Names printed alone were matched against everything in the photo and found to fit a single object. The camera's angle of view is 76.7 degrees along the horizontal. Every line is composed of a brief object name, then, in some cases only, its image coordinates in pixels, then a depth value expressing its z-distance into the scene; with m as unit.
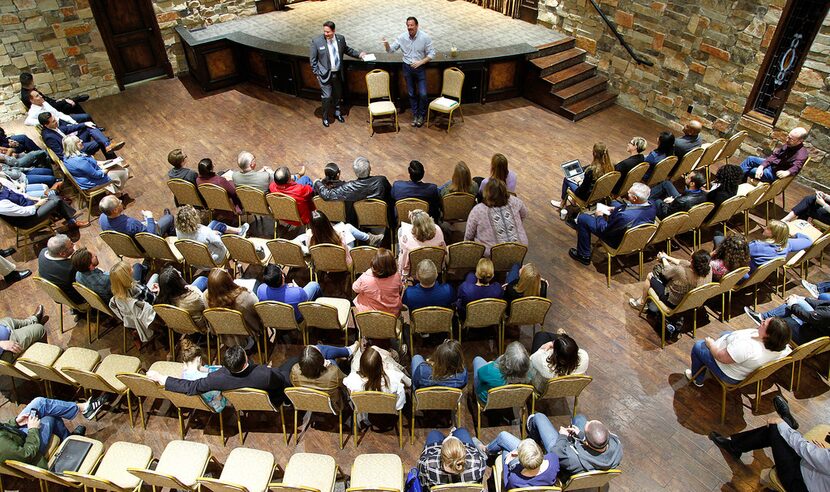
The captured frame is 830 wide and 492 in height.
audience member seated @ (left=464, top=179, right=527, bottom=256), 5.72
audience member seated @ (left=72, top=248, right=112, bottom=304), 5.10
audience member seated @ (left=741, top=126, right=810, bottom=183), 6.82
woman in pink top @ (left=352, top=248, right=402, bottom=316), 4.95
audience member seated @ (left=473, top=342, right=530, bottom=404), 4.28
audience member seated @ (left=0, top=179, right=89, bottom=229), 6.36
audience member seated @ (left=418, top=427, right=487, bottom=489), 3.62
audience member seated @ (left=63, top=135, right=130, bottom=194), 7.02
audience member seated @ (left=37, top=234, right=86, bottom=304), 5.19
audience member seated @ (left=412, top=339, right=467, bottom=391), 4.21
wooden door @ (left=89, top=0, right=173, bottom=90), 9.73
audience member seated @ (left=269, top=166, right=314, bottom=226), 6.32
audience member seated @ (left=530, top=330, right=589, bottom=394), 4.29
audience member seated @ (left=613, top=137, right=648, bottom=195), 6.85
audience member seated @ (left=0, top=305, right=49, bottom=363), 4.95
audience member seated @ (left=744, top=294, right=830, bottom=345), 4.97
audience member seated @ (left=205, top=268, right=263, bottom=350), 4.84
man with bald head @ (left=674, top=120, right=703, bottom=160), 7.10
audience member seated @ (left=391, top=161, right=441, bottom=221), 6.31
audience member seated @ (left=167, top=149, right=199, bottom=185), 6.59
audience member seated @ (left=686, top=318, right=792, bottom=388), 4.39
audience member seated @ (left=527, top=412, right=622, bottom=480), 3.74
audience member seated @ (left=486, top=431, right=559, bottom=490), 3.61
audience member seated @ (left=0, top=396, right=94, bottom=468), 4.04
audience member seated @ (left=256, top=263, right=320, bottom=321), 4.95
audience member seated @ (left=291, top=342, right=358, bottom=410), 4.26
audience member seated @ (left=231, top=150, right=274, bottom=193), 6.55
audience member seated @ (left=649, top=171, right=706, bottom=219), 6.40
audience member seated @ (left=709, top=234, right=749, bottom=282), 5.41
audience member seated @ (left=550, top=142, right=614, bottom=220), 6.59
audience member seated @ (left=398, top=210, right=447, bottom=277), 5.47
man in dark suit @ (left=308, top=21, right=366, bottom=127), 8.68
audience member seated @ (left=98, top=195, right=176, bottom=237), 5.79
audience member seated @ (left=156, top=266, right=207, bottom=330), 4.97
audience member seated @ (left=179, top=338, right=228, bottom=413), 4.47
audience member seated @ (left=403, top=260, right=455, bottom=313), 4.96
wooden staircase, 9.64
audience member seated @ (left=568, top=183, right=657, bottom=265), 6.00
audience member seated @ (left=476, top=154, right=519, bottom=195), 6.25
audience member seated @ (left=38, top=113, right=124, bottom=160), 8.03
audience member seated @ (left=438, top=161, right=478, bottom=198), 6.30
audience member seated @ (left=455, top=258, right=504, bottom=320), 4.98
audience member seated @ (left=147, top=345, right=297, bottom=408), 4.24
